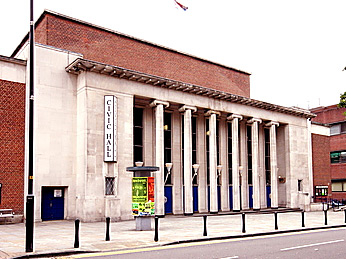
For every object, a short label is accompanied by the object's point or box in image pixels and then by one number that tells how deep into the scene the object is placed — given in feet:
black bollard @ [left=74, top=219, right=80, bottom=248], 44.00
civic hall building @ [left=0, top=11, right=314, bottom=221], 84.33
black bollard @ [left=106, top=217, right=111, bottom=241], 49.80
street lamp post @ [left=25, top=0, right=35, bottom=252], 40.96
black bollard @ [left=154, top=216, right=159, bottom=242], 49.81
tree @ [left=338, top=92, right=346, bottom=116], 92.58
